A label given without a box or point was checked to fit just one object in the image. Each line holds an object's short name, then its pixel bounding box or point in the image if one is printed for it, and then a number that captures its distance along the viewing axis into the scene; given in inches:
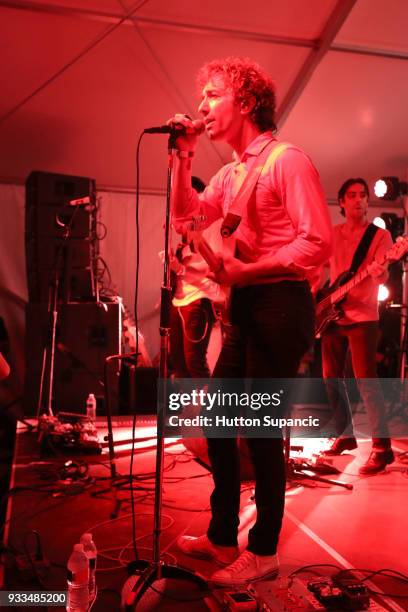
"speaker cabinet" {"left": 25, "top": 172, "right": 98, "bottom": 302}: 227.3
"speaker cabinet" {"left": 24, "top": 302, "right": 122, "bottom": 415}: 216.5
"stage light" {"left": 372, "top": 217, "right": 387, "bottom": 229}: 225.1
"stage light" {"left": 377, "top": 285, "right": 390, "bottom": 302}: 229.5
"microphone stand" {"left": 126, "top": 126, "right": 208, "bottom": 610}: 69.5
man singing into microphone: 74.4
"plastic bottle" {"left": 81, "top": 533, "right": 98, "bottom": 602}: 68.9
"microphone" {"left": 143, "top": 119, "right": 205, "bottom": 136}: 74.3
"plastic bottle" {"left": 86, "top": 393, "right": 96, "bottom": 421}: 181.9
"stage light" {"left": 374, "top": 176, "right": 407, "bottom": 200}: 198.8
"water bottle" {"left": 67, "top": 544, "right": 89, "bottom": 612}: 64.2
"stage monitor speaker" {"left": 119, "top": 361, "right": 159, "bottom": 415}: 229.6
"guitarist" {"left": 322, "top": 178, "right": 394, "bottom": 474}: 142.1
